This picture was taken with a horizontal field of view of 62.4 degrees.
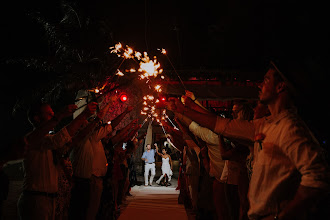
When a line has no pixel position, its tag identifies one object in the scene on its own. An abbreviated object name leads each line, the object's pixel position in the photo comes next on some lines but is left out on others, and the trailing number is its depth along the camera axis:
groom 15.87
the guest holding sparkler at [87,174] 5.38
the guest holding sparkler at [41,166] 3.36
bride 16.05
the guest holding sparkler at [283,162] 1.82
